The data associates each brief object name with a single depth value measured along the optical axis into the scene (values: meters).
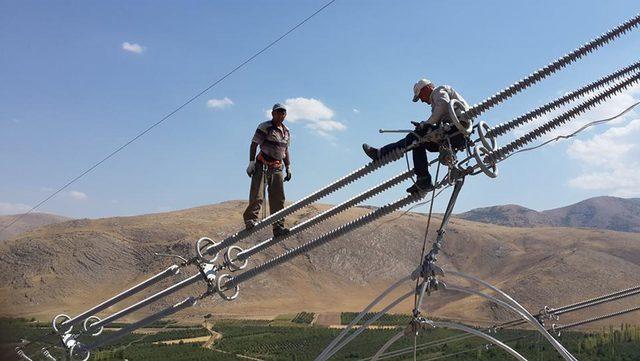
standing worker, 7.75
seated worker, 5.37
